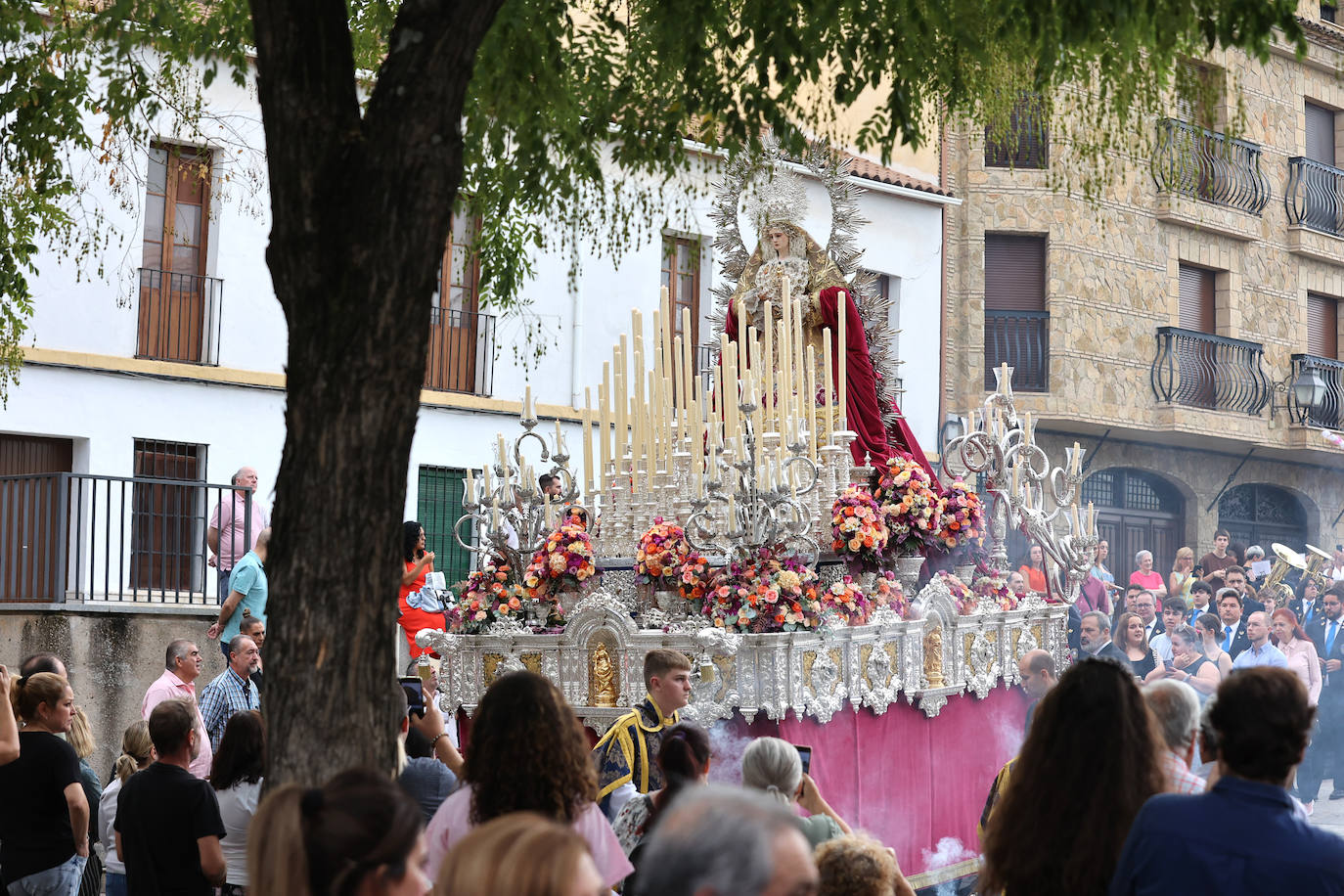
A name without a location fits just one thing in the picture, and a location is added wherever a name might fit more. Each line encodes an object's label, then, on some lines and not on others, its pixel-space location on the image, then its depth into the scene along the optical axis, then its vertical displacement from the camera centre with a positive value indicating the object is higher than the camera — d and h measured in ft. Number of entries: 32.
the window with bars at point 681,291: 113.50 +11.37
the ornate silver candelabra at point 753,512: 51.67 +1.71
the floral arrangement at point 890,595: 56.13 +0.48
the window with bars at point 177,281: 97.60 +9.89
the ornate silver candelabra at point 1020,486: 62.28 +2.63
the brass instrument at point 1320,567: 101.13 +1.96
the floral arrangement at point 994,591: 61.67 +0.62
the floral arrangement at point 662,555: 53.62 +1.06
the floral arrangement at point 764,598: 51.06 +0.38
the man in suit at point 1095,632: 61.82 -0.12
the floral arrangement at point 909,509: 57.16 +1.96
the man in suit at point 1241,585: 81.87 +1.04
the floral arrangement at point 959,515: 58.23 +1.88
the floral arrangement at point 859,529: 55.26 +1.56
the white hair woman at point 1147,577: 91.09 +1.32
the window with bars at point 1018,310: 133.59 +12.60
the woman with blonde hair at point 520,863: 16.43 -1.20
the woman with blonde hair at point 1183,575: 92.07 +1.45
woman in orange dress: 52.08 +0.82
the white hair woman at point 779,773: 32.09 -1.44
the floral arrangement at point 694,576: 52.75 +0.71
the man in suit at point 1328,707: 76.74 -1.90
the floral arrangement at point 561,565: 56.75 +0.94
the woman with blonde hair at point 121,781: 40.16 -2.16
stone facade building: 134.00 +12.78
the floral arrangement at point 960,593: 59.67 +0.56
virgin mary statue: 62.95 +6.27
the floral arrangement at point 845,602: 53.57 +0.34
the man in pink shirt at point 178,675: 52.42 -0.92
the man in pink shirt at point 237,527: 75.37 +2.14
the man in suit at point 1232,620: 74.54 +0.14
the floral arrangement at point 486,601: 58.08 +0.34
